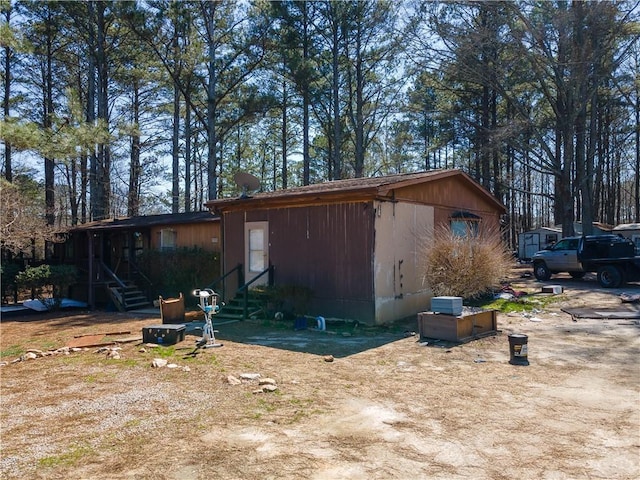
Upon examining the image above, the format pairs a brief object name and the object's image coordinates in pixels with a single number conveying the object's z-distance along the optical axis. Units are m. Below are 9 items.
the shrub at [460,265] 9.82
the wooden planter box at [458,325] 7.38
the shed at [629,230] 25.77
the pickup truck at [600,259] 13.36
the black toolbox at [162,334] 7.91
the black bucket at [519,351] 6.04
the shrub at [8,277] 13.79
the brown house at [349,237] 9.34
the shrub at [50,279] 13.21
